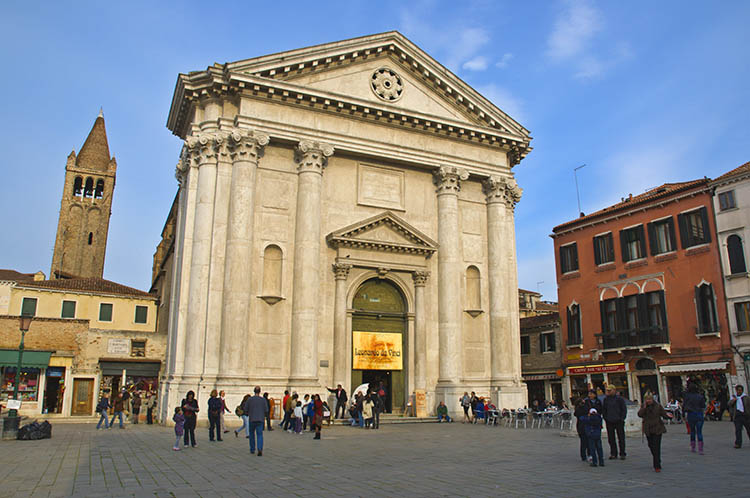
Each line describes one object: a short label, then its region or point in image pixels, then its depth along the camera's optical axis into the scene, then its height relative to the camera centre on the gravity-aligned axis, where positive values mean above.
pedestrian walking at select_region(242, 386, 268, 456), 13.00 -0.71
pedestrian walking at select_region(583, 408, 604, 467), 11.30 -0.90
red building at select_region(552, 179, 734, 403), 30.80 +4.84
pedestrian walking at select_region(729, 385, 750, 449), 14.03 -0.66
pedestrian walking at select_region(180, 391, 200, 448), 14.34 -0.68
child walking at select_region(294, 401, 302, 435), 19.00 -1.02
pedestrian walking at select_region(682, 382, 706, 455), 13.55 -0.59
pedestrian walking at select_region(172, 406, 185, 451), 13.98 -0.96
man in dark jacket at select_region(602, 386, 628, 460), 12.19 -0.58
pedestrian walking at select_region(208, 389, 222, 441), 16.08 -0.77
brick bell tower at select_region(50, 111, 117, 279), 79.62 +22.84
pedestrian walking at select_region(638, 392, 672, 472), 10.61 -0.68
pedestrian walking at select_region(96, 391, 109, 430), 20.97 -0.80
